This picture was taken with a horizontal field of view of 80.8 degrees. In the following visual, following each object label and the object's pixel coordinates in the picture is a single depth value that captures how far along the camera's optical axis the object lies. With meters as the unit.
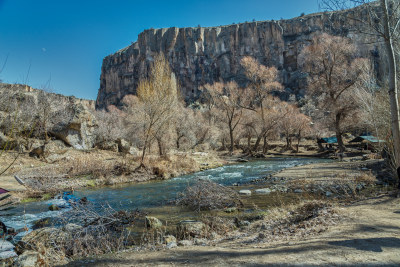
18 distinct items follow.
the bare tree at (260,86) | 28.75
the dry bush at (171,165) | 16.31
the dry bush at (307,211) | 5.07
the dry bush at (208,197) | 7.74
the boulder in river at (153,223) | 6.12
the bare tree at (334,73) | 20.66
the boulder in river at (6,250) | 4.26
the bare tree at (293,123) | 32.16
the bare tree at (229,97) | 31.44
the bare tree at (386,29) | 5.68
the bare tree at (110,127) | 32.19
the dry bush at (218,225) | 5.38
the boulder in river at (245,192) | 9.09
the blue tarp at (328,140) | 32.80
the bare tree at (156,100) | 16.66
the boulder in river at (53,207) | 8.50
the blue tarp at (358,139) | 28.40
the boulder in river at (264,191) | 9.17
